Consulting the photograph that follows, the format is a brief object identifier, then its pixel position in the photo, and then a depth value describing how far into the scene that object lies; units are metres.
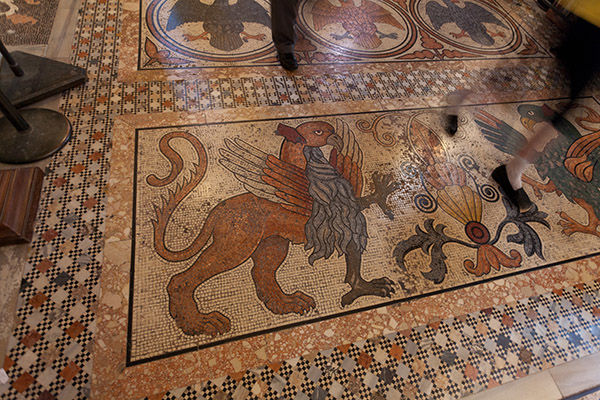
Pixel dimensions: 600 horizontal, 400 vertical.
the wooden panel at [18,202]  1.14
